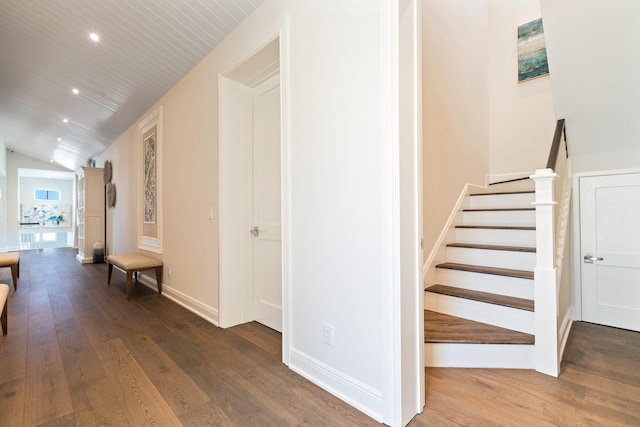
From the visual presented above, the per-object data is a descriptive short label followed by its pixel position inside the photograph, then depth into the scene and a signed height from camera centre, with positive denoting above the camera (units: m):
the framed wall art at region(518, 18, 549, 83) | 3.84 +2.11
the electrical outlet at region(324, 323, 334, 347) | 1.76 -0.74
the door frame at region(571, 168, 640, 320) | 2.94 -0.41
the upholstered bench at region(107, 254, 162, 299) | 3.66 -0.64
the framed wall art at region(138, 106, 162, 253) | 3.94 +0.45
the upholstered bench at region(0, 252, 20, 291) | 4.11 -0.64
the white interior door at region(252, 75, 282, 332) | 2.63 +0.07
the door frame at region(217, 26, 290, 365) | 2.71 +0.12
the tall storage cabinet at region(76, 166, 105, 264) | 6.64 +0.11
